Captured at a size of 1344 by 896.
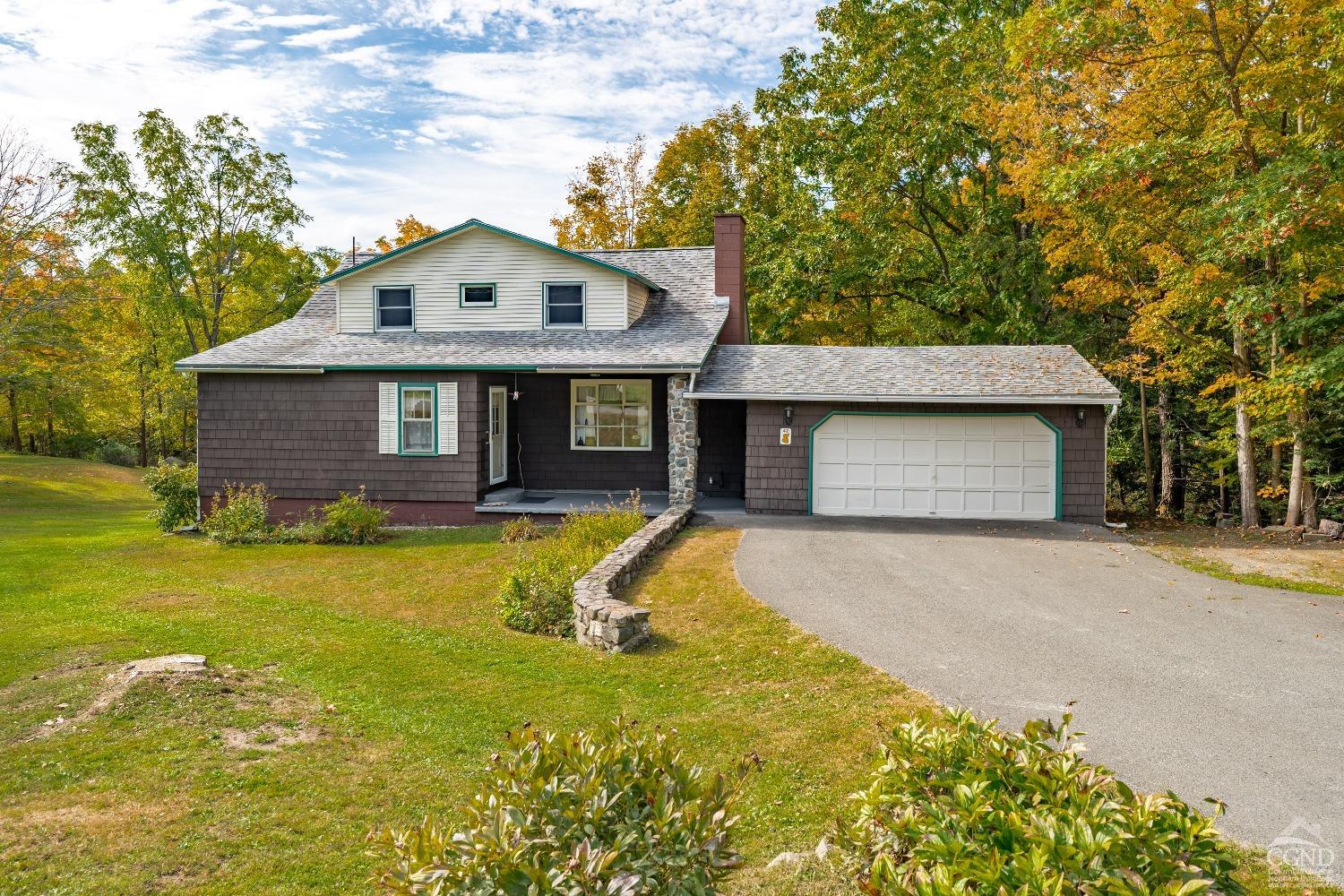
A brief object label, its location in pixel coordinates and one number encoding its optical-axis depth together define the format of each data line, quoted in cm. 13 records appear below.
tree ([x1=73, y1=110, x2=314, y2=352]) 2509
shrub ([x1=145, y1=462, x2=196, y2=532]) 1667
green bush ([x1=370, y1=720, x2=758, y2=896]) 256
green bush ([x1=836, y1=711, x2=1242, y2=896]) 246
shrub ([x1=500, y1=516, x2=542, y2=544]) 1410
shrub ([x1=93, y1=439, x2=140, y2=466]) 3566
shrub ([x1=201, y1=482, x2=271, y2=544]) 1508
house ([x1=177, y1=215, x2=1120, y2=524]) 1509
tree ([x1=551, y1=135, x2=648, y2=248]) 3244
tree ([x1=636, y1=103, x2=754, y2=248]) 3086
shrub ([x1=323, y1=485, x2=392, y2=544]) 1470
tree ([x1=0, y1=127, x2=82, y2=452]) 2142
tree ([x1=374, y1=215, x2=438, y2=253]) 3278
